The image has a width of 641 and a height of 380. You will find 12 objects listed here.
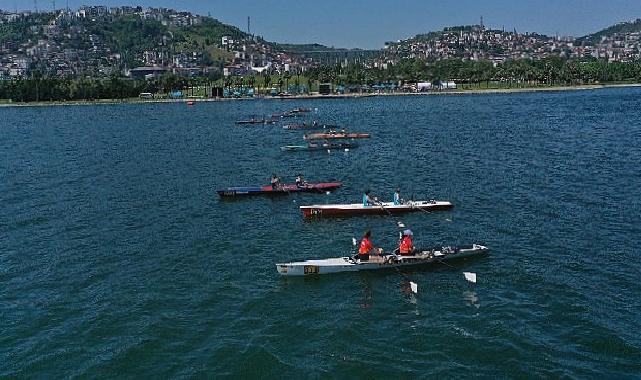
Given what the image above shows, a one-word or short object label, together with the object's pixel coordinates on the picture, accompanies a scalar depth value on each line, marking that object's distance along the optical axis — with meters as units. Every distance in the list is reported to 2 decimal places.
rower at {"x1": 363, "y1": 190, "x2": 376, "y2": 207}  52.16
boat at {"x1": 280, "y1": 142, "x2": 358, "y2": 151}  99.12
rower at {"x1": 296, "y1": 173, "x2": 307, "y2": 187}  63.33
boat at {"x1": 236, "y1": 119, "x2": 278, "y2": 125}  147.12
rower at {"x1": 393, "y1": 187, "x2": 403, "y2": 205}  52.47
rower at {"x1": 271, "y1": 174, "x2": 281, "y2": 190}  61.89
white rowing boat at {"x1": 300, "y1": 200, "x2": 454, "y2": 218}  51.62
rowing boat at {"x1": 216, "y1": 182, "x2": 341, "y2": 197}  60.96
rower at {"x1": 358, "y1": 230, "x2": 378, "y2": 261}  37.62
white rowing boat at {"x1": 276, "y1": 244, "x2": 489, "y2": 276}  37.00
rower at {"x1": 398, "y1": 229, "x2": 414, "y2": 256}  38.28
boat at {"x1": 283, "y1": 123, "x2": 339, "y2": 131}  134.25
